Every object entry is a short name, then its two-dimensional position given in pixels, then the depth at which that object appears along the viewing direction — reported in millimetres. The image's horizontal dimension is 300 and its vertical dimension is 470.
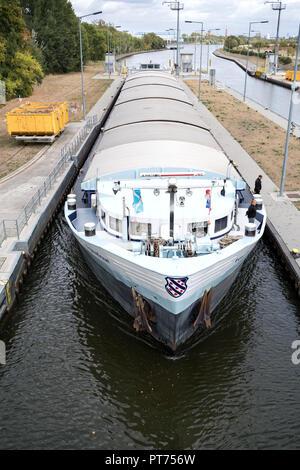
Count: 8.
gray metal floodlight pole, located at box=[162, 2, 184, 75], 90644
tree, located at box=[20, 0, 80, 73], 89875
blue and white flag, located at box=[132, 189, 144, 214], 15641
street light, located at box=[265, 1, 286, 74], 101875
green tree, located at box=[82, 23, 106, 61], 120875
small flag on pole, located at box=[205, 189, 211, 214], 15734
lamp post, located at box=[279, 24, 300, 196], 24478
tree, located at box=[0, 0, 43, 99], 50219
